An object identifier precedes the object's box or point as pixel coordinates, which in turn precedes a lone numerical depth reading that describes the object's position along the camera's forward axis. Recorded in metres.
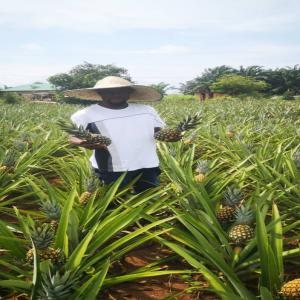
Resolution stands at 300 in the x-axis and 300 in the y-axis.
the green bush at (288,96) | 29.36
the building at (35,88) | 65.45
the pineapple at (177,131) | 2.51
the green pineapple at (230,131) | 5.12
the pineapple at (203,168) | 3.02
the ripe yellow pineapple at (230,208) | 2.06
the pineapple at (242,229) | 1.78
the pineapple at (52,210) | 1.93
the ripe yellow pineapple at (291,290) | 1.30
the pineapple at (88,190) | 2.43
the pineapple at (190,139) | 4.50
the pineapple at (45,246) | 1.50
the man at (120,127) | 2.56
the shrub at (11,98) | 27.91
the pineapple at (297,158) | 2.97
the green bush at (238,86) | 35.50
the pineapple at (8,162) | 3.25
